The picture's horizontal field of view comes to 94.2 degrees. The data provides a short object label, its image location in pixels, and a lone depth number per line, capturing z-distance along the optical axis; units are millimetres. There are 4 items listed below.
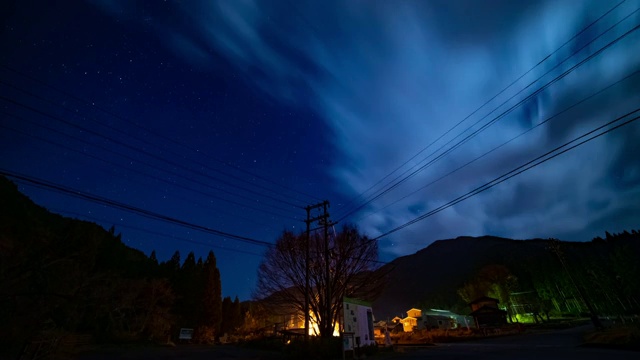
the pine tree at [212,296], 52628
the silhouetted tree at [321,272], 26484
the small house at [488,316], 43166
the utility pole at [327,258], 21953
